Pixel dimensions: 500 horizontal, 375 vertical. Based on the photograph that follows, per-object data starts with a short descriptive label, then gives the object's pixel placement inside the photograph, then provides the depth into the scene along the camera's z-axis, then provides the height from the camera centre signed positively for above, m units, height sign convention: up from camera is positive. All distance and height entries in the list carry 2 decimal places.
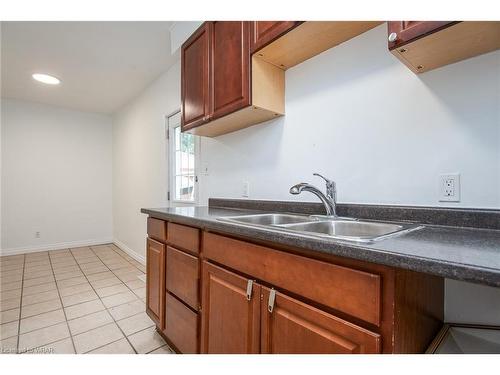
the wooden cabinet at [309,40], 1.17 +0.75
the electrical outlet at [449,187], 0.96 +0.00
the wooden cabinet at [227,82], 1.44 +0.66
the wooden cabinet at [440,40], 0.77 +0.48
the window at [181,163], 2.60 +0.27
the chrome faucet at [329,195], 1.23 -0.04
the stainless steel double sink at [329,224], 0.96 -0.17
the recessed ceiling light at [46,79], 3.07 +1.36
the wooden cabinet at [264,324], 0.68 -0.44
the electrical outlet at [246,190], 1.87 -0.02
